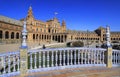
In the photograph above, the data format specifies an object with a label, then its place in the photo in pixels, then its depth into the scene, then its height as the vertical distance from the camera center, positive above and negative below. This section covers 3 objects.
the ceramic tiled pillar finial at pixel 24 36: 3.10 +0.06
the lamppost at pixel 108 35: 3.89 +0.14
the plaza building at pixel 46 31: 21.39 +2.70
